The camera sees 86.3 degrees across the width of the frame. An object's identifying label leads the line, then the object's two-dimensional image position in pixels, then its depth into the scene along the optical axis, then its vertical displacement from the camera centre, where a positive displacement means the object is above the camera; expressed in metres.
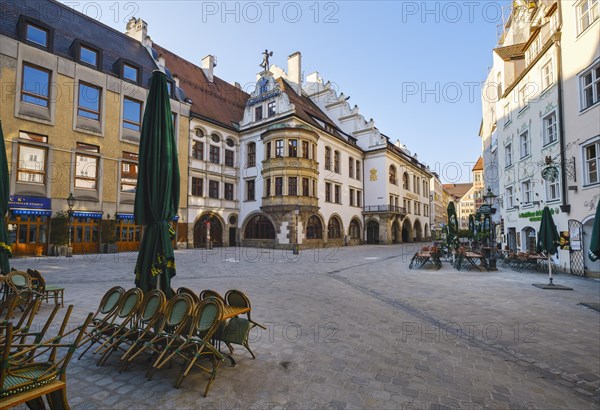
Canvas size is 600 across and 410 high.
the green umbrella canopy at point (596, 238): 5.93 -0.17
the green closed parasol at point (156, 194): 4.74 +0.48
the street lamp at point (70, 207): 19.66 +1.11
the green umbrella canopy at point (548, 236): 10.50 -0.25
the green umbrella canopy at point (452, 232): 17.87 -0.24
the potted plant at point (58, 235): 19.97 -0.65
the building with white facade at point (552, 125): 12.51 +4.98
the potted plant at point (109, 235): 22.45 -0.70
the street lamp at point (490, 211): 14.71 +0.90
